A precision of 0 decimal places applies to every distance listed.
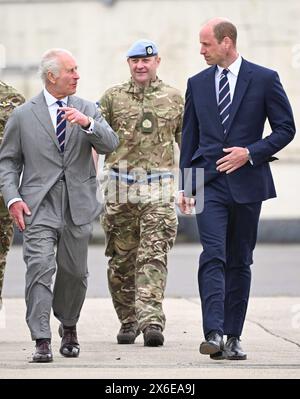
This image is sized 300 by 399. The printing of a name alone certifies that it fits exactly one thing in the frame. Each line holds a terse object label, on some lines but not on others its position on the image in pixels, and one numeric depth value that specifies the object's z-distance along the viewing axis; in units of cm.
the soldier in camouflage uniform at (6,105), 2045
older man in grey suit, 1809
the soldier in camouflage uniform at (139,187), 2059
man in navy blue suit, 1795
